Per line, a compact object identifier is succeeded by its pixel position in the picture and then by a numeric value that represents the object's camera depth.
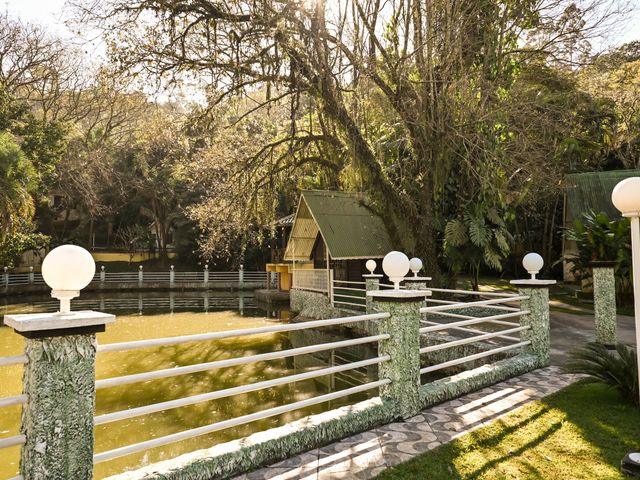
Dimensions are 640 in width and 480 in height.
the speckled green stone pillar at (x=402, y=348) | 3.99
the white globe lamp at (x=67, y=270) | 2.29
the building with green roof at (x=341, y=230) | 13.84
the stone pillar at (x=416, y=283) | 8.88
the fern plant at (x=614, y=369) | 4.09
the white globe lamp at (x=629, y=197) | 2.81
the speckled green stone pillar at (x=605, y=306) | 6.57
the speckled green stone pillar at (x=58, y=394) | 2.19
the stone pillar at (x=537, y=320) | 5.76
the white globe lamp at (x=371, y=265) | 10.13
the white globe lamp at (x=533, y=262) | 5.77
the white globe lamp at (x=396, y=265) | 4.04
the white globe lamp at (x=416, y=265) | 9.34
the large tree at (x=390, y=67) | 9.84
